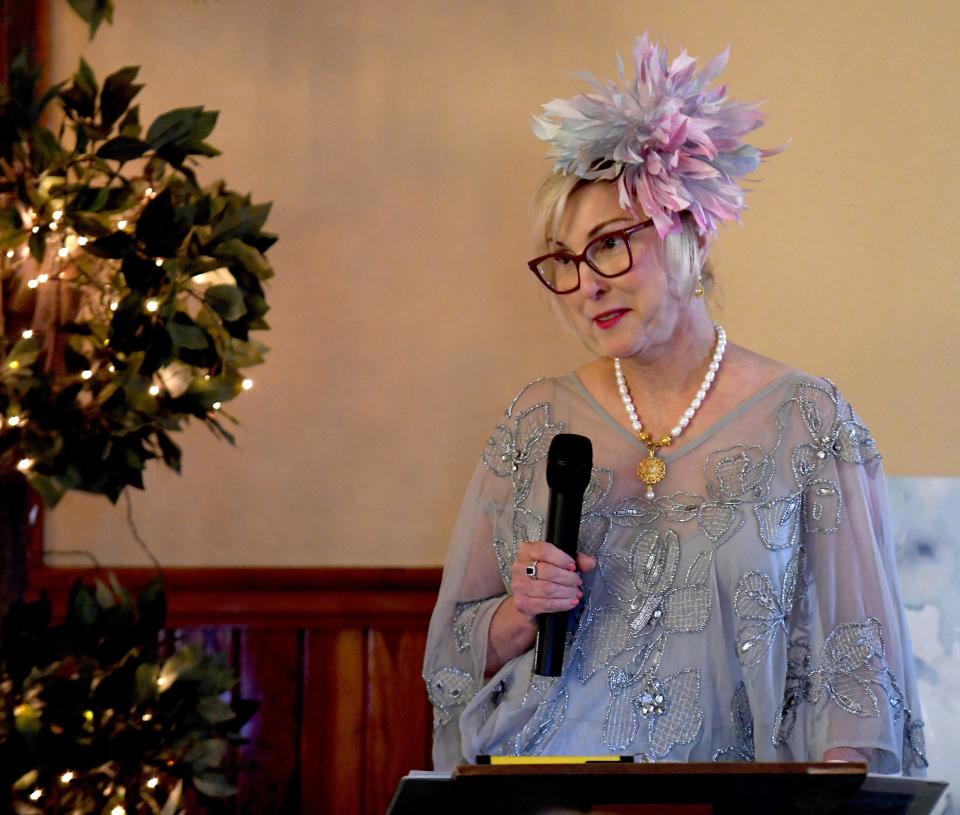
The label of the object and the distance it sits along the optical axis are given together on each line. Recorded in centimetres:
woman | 705
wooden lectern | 652
